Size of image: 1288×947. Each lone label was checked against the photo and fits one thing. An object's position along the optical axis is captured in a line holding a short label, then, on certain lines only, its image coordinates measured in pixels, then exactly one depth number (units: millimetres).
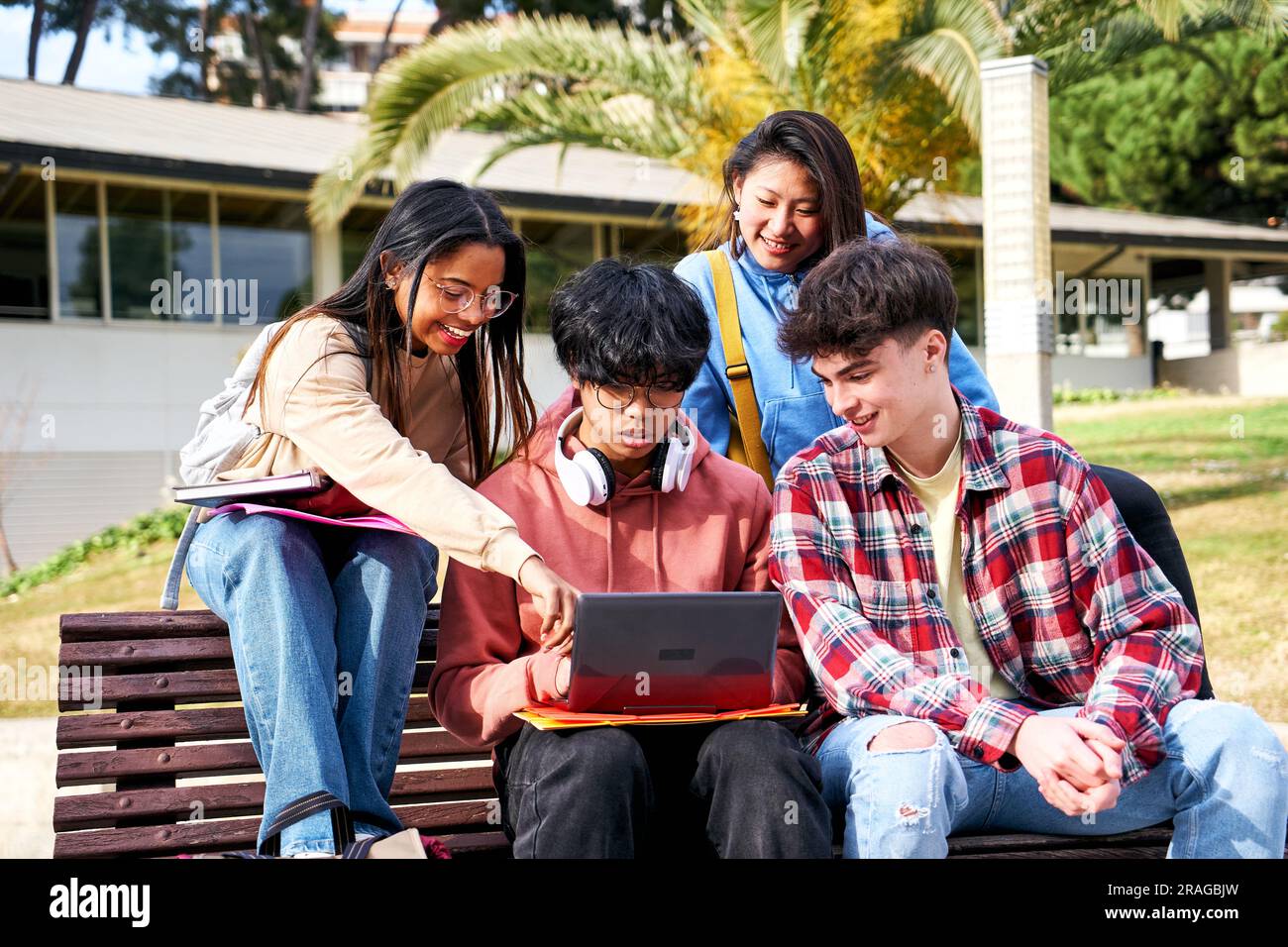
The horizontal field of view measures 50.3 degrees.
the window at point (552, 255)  17922
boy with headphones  2625
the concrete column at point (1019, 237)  8703
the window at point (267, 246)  16641
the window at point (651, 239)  18922
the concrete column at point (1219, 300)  26375
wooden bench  3139
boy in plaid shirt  2719
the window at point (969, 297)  21766
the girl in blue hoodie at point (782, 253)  3641
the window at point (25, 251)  15570
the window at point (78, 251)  15805
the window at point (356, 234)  17359
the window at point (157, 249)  15977
